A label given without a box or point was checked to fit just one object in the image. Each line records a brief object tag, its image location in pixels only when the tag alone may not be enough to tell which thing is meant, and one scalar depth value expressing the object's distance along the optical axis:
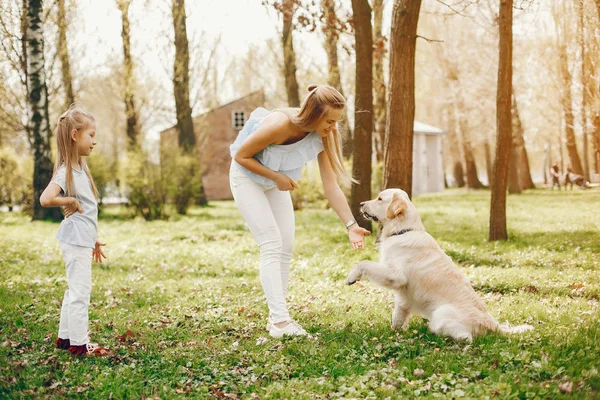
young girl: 4.64
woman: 4.90
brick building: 40.38
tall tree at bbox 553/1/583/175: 19.33
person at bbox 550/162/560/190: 31.52
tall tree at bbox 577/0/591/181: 12.88
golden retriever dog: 4.84
